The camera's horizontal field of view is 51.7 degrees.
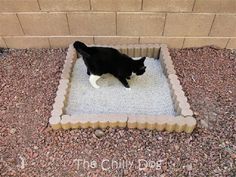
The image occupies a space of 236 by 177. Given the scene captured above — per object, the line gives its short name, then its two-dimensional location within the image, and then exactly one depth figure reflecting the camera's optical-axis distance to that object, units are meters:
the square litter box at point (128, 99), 1.55
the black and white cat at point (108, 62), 1.60
